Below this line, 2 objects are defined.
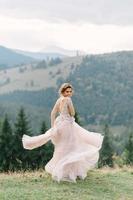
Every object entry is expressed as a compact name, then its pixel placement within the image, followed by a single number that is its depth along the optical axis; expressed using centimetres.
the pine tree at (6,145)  6569
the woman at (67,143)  1662
